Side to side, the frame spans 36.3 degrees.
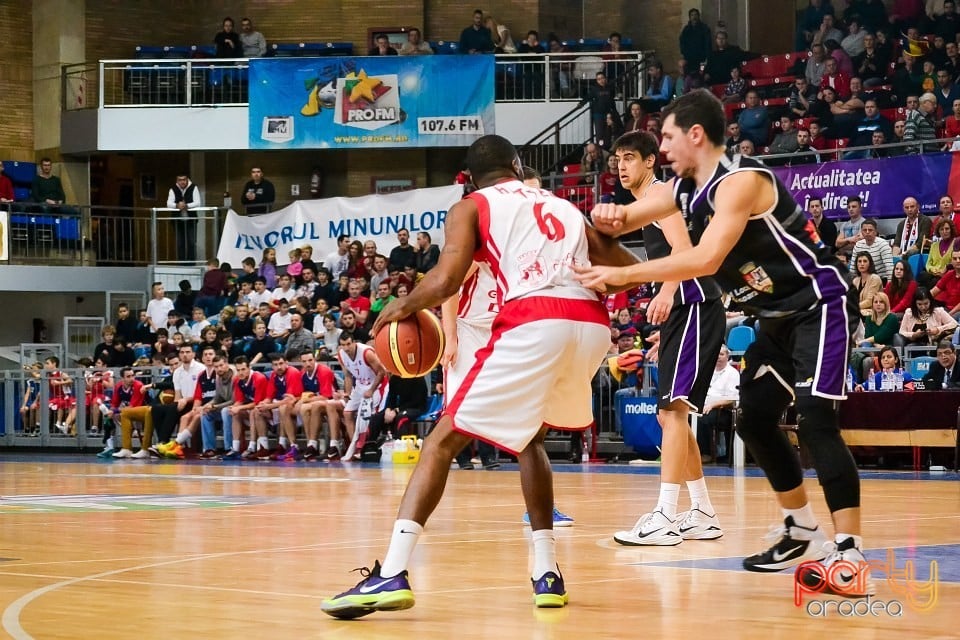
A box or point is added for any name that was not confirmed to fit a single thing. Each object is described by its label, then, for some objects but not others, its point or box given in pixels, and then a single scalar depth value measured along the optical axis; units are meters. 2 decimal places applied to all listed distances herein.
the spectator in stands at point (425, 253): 21.89
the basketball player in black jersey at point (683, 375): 7.52
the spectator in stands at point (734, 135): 21.59
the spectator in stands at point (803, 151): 20.21
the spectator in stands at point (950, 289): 16.38
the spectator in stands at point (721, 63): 24.72
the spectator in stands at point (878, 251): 17.33
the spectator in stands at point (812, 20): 24.91
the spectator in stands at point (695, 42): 25.67
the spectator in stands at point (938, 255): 16.86
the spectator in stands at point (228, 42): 29.08
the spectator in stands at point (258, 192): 28.08
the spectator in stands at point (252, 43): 29.61
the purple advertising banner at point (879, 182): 18.08
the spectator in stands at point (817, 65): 22.47
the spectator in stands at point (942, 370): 15.20
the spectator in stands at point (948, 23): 22.30
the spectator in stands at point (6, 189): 27.48
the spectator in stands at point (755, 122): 21.77
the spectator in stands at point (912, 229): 17.61
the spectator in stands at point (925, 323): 15.96
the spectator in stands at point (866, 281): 16.52
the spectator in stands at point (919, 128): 19.16
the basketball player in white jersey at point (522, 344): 5.10
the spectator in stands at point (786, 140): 20.62
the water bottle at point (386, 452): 17.89
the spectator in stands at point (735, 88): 23.69
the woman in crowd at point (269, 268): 25.39
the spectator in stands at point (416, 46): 28.23
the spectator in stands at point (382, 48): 27.97
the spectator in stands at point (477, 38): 27.91
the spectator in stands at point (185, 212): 28.77
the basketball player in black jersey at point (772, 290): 5.29
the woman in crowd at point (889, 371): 15.43
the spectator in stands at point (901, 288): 16.52
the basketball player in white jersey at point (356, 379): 18.48
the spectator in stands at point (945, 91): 19.94
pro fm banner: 26.89
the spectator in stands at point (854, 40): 22.92
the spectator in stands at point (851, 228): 17.78
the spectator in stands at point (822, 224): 17.59
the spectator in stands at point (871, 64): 22.03
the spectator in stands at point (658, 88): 24.45
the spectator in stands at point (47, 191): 28.11
